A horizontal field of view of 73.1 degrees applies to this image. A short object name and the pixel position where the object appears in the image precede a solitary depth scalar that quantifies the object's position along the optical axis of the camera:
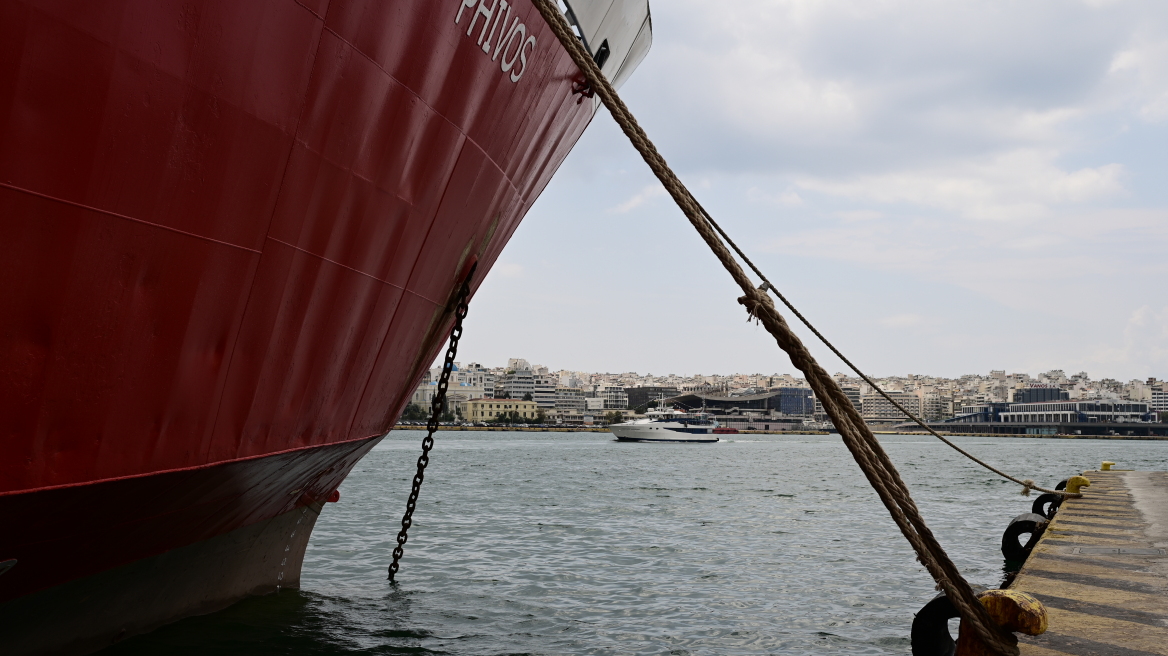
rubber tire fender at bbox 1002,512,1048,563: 11.22
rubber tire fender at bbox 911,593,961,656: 4.18
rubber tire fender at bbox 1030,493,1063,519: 13.56
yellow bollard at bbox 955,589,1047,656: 3.47
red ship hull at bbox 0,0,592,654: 3.19
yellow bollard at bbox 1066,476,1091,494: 14.51
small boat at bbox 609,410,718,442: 93.31
